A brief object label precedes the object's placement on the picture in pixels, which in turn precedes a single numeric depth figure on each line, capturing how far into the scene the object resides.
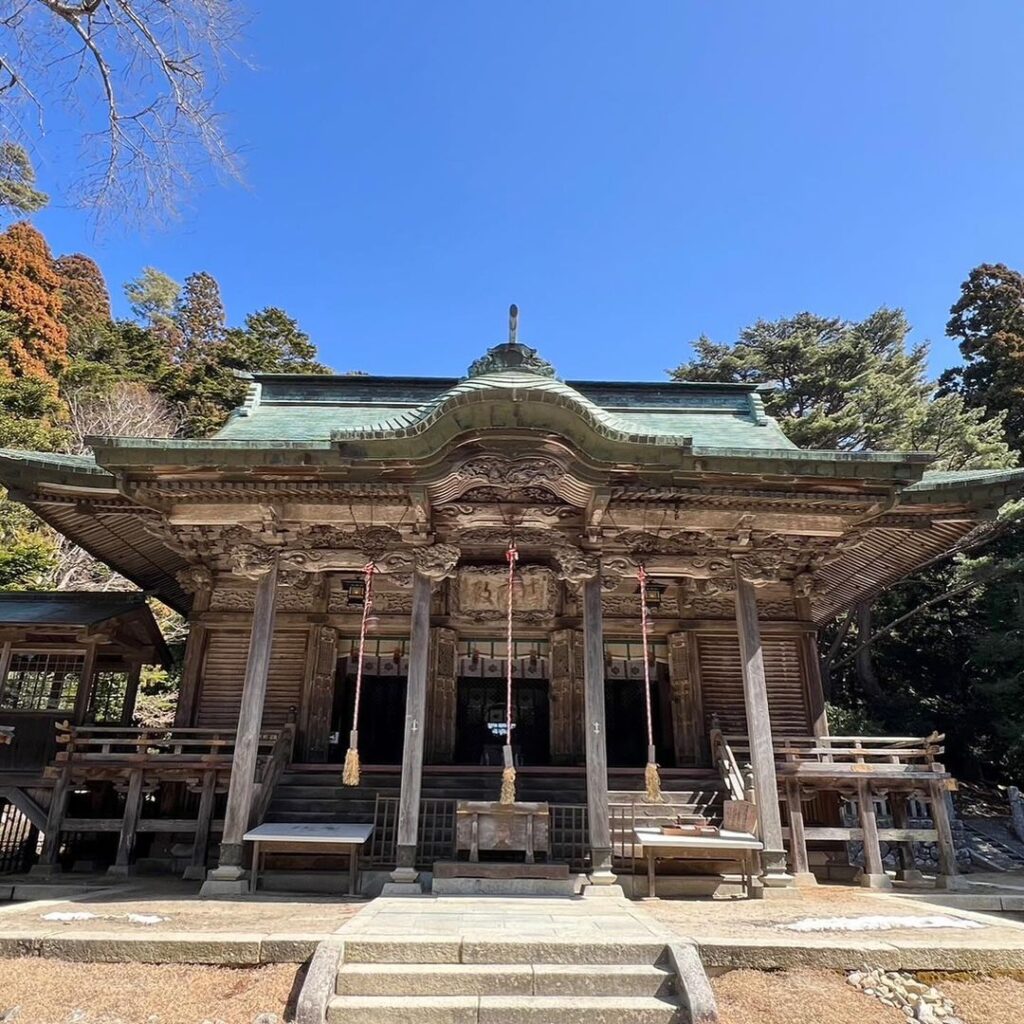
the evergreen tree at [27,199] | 32.22
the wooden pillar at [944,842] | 9.38
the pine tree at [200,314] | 48.09
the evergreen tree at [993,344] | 26.55
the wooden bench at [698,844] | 7.86
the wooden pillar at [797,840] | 9.32
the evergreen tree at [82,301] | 38.97
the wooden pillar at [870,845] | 9.49
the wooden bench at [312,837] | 7.90
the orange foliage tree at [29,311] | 31.59
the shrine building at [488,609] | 8.58
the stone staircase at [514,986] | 4.35
